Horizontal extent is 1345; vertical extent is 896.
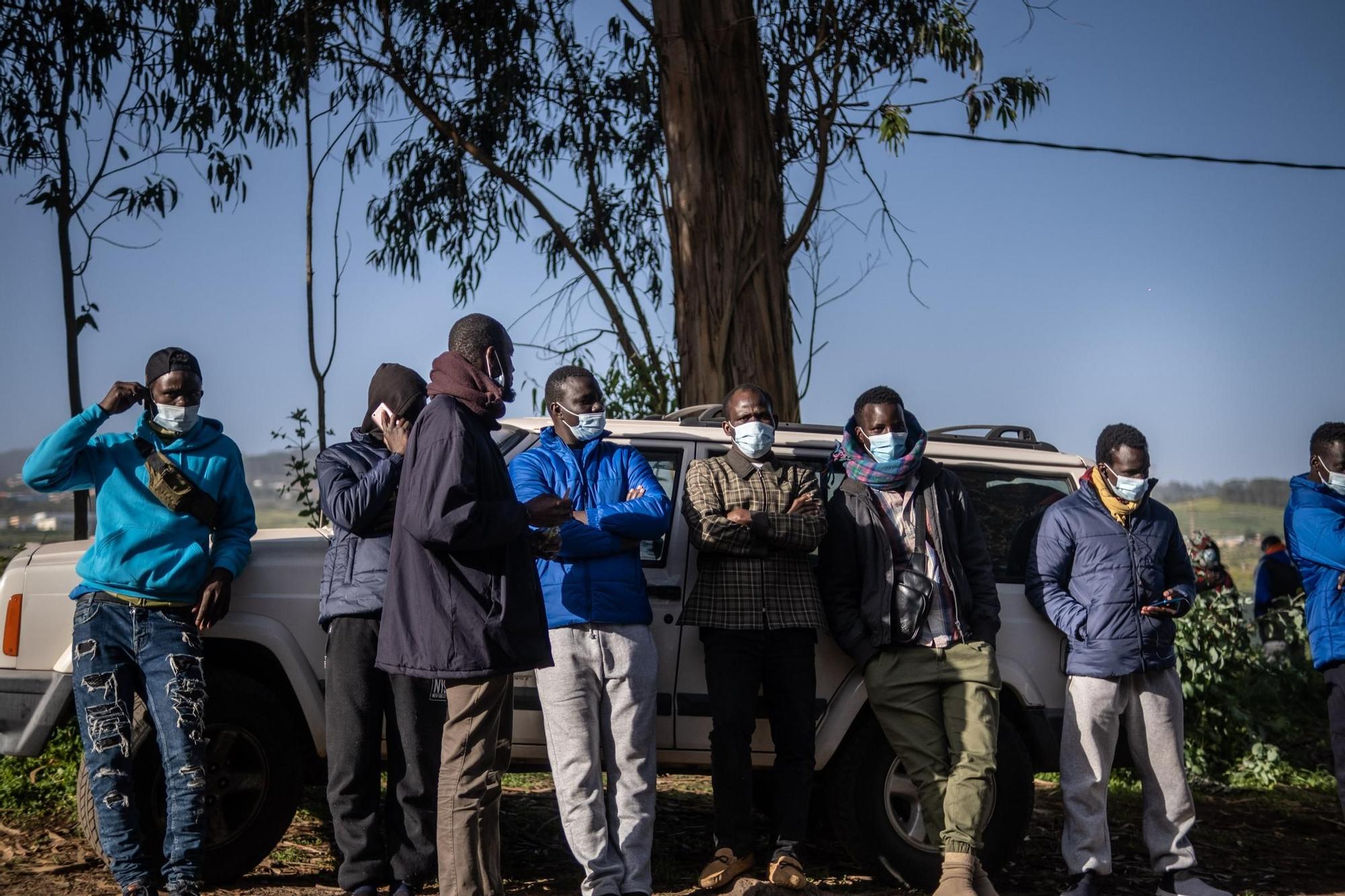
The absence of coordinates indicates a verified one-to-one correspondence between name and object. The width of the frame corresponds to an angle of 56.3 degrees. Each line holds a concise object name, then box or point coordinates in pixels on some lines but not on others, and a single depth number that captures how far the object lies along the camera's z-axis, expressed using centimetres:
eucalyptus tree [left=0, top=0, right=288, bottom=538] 921
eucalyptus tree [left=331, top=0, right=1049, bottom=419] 866
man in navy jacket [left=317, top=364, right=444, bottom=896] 450
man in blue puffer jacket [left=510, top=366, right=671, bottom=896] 452
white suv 486
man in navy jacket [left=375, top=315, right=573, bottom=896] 391
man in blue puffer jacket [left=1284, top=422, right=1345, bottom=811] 542
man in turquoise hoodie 442
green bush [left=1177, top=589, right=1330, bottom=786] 784
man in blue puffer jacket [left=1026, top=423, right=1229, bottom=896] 509
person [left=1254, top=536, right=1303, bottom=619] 1266
